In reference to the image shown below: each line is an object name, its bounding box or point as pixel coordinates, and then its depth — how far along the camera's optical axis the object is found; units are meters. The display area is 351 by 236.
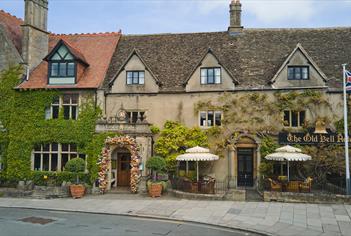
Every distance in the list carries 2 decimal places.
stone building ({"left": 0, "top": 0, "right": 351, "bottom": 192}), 25.05
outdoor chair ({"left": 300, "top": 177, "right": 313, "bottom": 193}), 20.70
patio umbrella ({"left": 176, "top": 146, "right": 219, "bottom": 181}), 22.42
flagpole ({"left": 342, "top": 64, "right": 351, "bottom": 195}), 19.70
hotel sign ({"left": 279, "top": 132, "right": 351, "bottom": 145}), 23.22
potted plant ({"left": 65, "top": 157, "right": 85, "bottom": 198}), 22.48
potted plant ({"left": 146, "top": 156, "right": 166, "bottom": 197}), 22.03
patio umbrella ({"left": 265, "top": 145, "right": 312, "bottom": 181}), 21.39
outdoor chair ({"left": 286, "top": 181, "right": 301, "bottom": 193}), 20.88
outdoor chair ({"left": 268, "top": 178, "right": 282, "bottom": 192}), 21.30
